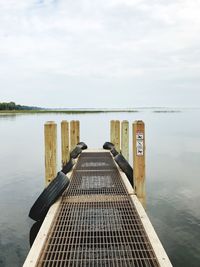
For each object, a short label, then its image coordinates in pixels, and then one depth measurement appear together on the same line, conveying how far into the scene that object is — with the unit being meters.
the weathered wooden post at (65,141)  8.22
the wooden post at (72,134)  9.48
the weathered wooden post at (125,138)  8.31
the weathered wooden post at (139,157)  4.15
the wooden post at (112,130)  9.26
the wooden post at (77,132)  9.56
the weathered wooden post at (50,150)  4.73
